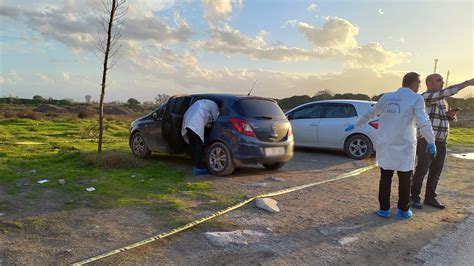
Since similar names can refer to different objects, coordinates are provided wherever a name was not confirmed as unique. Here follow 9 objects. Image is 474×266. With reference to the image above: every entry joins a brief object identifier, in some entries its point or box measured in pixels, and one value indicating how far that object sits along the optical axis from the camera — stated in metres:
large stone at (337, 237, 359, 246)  4.65
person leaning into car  8.08
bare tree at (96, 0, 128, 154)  8.52
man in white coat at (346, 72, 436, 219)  5.45
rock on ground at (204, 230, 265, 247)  4.48
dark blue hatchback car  7.95
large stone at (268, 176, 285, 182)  7.96
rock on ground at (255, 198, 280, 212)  5.75
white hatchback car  11.20
